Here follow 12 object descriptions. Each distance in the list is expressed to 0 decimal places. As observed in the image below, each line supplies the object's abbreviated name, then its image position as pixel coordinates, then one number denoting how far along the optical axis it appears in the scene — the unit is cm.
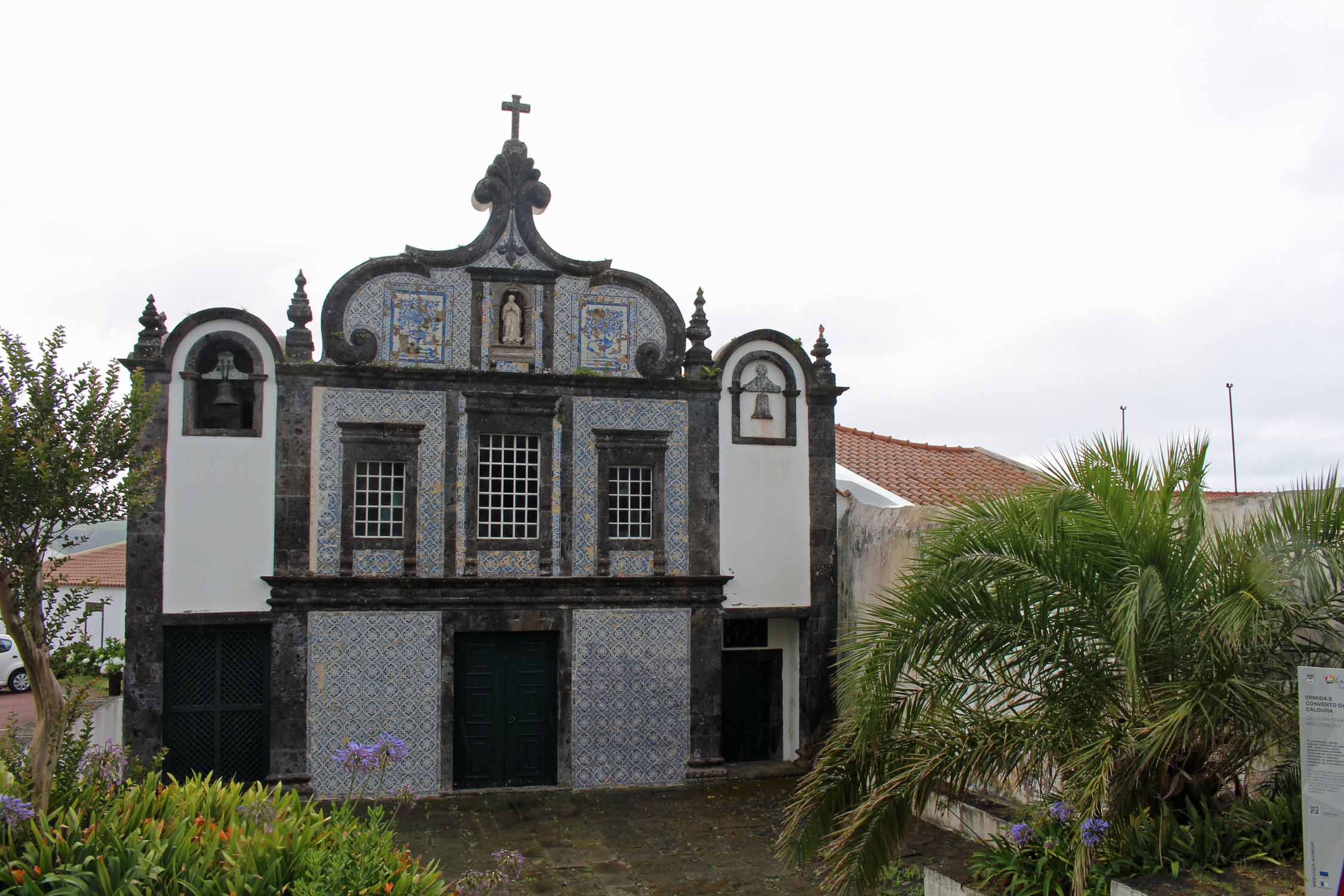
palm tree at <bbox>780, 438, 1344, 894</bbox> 559
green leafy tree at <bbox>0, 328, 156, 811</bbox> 667
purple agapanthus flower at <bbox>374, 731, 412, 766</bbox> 684
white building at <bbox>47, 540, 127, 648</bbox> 2347
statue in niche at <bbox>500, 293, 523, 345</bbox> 1361
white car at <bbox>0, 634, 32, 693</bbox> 2038
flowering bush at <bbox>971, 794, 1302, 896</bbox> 598
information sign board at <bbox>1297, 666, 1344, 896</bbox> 488
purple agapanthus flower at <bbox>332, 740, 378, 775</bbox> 677
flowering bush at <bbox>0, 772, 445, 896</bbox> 578
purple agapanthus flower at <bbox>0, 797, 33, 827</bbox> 607
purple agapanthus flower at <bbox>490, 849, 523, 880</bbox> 624
